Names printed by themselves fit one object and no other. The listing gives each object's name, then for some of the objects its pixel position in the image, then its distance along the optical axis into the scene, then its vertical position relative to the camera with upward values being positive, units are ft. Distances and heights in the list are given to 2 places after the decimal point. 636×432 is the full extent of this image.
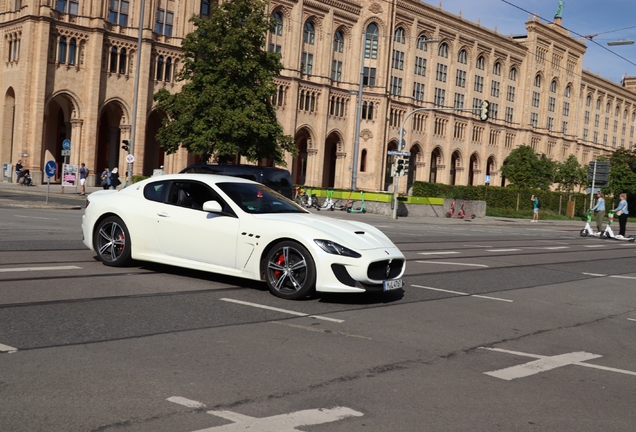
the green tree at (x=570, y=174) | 267.39 +13.28
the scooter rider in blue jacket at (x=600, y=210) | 102.24 +0.76
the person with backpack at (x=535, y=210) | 168.93 +0.12
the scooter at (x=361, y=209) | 140.26 -1.81
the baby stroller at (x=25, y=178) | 157.51 -0.64
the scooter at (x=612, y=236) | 101.45 -2.48
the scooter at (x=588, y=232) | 103.76 -2.27
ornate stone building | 170.09 +30.99
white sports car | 29.19 -1.84
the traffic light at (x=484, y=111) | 128.93 +15.81
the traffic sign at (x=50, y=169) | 96.63 +0.94
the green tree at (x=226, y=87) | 132.57 +17.29
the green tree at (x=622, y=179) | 243.60 +11.66
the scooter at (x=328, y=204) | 141.69 -1.33
